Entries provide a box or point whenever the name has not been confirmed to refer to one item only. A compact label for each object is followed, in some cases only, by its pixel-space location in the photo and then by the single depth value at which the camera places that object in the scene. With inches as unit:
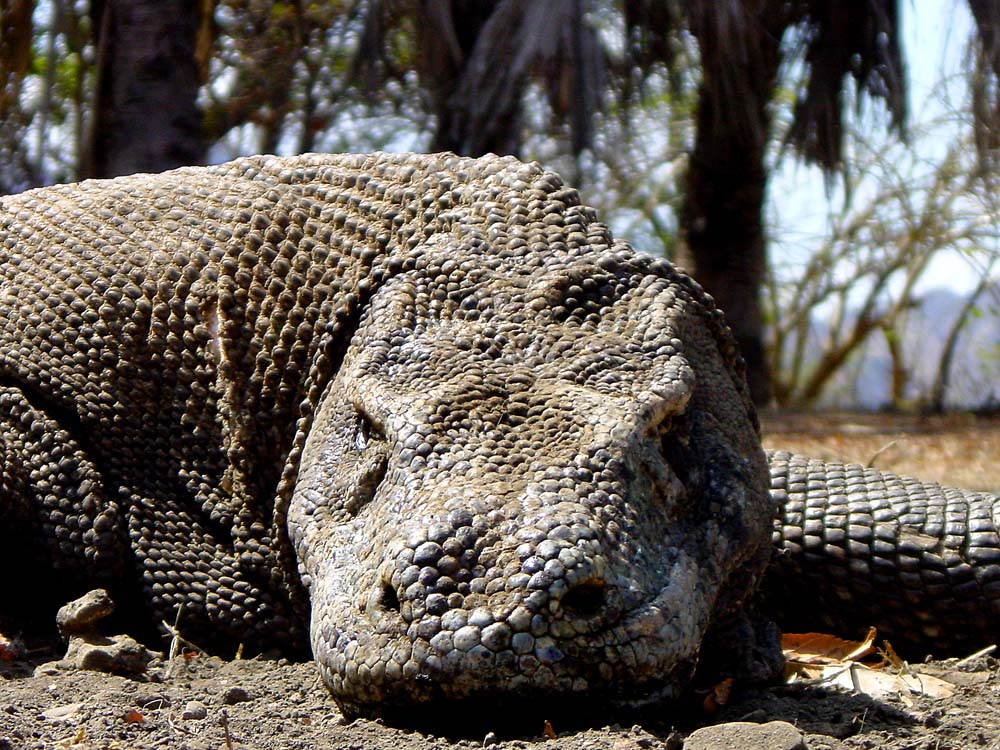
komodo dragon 89.7
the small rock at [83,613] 130.6
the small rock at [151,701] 105.0
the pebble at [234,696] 109.8
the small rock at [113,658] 118.5
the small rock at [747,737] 86.5
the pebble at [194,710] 102.7
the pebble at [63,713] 100.3
